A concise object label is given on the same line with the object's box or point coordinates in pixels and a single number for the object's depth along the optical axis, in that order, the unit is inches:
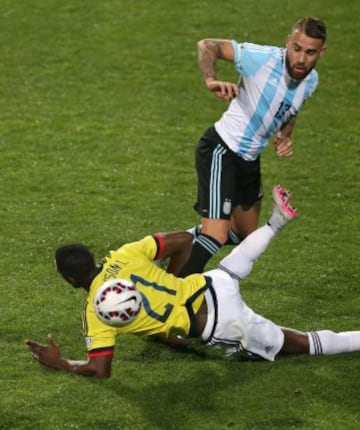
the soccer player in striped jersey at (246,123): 732.0
